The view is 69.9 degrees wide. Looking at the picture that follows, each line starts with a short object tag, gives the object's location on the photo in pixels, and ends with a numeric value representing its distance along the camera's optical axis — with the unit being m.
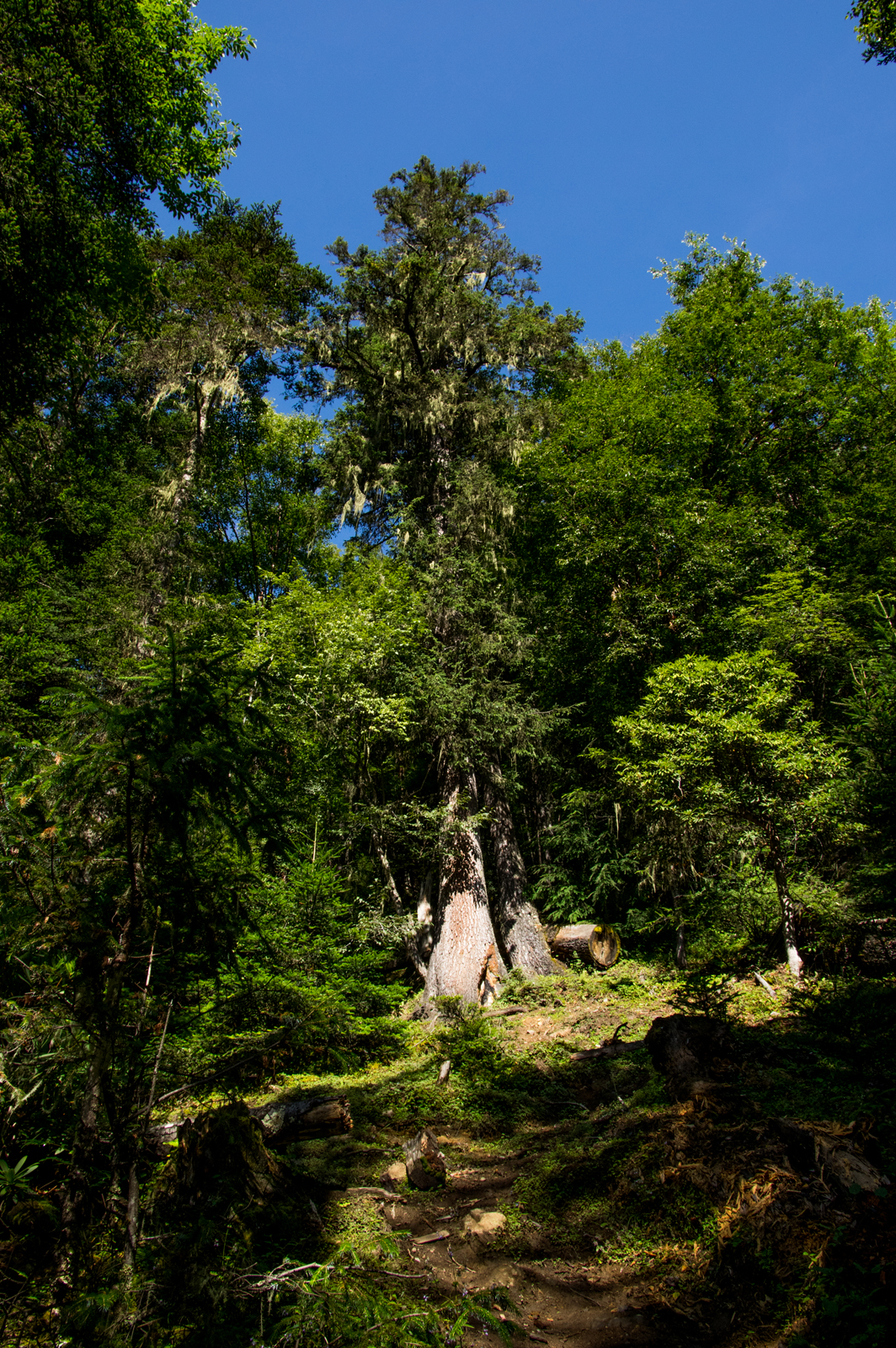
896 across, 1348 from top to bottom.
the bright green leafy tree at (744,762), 8.38
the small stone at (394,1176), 4.86
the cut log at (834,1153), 3.26
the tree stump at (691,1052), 5.01
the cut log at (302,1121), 5.79
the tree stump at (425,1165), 4.82
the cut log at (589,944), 11.87
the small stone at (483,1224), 4.04
